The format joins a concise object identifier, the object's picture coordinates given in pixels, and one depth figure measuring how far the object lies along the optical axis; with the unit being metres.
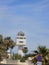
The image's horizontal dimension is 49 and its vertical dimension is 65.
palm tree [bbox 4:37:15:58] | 58.82
